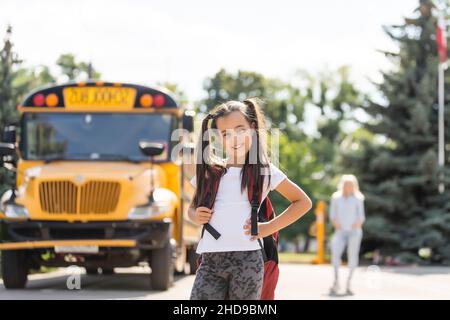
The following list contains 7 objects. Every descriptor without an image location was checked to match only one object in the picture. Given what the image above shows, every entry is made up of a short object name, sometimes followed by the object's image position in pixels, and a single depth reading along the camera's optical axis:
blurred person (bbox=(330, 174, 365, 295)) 12.27
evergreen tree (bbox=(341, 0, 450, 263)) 24.03
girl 3.93
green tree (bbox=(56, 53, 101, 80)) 43.04
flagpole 24.14
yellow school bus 11.48
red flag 24.37
